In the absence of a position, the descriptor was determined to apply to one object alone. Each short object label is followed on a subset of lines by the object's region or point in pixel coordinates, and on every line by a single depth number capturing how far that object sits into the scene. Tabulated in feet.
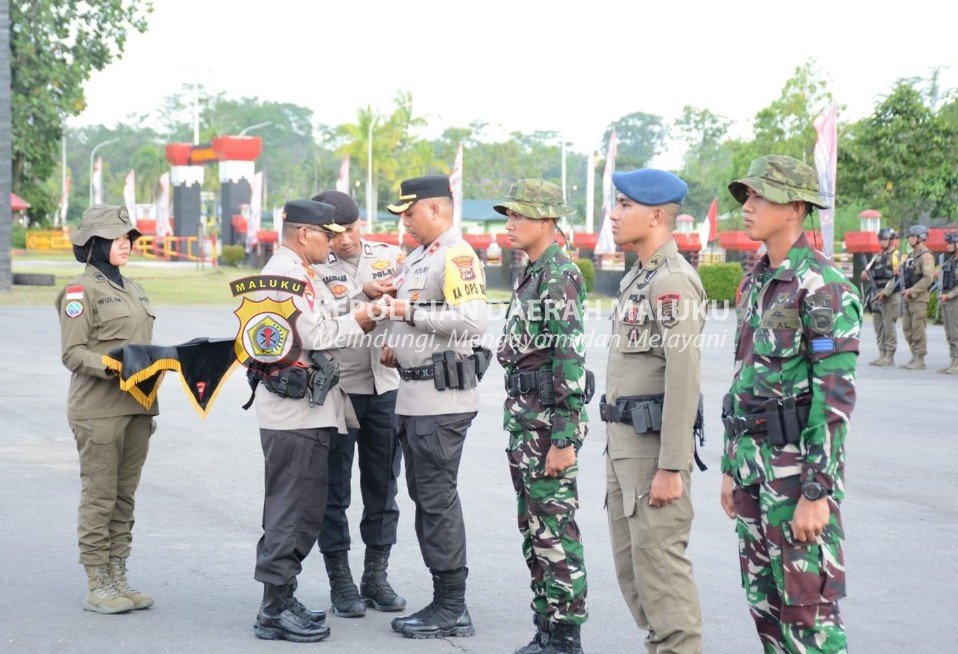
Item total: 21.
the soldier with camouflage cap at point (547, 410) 14.84
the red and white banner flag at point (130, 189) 165.58
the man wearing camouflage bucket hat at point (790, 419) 11.37
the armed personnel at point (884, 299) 51.65
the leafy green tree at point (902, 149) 105.91
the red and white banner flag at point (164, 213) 170.81
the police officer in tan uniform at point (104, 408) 16.81
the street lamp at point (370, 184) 201.68
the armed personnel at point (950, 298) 48.57
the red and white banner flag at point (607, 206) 97.30
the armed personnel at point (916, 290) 49.88
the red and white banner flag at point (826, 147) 66.03
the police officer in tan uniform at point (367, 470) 17.28
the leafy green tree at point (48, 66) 96.84
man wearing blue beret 12.94
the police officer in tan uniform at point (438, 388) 16.15
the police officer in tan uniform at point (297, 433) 15.72
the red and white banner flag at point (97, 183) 189.78
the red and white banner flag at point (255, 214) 136.87
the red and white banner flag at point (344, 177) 127.24
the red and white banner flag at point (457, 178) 113.23
